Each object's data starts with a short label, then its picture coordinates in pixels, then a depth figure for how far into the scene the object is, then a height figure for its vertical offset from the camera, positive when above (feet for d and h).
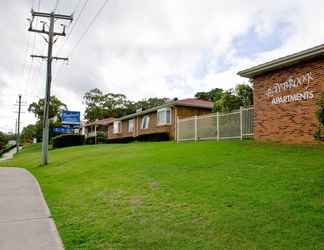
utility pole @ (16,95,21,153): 168.45 +17.75
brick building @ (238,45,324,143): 39.53 +6.45
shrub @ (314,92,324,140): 21.64 +2.09
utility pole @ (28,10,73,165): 59.12 +16.68
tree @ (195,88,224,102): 166.32 +25.76
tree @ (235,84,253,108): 66.33 +10.30
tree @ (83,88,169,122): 223.92 +25.50
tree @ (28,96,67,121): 217.97 +23.24
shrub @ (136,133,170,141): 87.41 +0.94
